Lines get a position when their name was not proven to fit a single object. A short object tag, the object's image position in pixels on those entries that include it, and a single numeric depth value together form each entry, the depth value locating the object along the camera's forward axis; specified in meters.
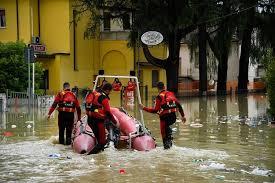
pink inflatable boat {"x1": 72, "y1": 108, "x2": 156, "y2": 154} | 13.80
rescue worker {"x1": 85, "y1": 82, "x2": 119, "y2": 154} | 13.52
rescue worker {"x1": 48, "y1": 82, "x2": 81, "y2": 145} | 15.16
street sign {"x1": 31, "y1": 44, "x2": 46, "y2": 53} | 27.27
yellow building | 44.34
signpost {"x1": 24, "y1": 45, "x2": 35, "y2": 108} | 25.28
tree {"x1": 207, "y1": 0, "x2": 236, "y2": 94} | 40.06
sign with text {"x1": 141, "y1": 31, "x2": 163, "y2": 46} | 32.25
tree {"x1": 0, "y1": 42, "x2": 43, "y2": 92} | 31.47
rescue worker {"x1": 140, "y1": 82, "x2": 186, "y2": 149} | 14.02
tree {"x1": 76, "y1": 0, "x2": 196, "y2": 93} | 36.97
